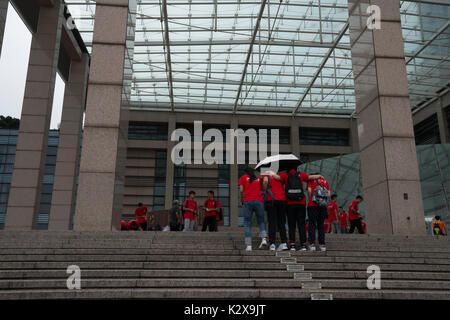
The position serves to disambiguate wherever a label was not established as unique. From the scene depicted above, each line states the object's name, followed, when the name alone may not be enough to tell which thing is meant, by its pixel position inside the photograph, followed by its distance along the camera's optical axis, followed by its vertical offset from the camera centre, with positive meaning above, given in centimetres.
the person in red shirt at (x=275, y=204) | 748 +79
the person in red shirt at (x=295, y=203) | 747 +80
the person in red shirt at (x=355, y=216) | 1260 +92
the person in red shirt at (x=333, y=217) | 1431 +102
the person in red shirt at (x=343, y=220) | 1576 +101
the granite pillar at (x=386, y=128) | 1128 +360
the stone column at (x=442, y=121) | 3178 +1021
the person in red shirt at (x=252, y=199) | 751 +88
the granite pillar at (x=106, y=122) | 1102 +358
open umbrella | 763 +161
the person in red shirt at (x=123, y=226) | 1334 +59
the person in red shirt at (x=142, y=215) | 1351 +99
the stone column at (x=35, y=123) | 1675 +546
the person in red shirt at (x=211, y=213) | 1208 +96
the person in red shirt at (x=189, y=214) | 1167 +90
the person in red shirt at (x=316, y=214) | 747 +59
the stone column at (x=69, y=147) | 2130 +550
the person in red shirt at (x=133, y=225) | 1354 +64
